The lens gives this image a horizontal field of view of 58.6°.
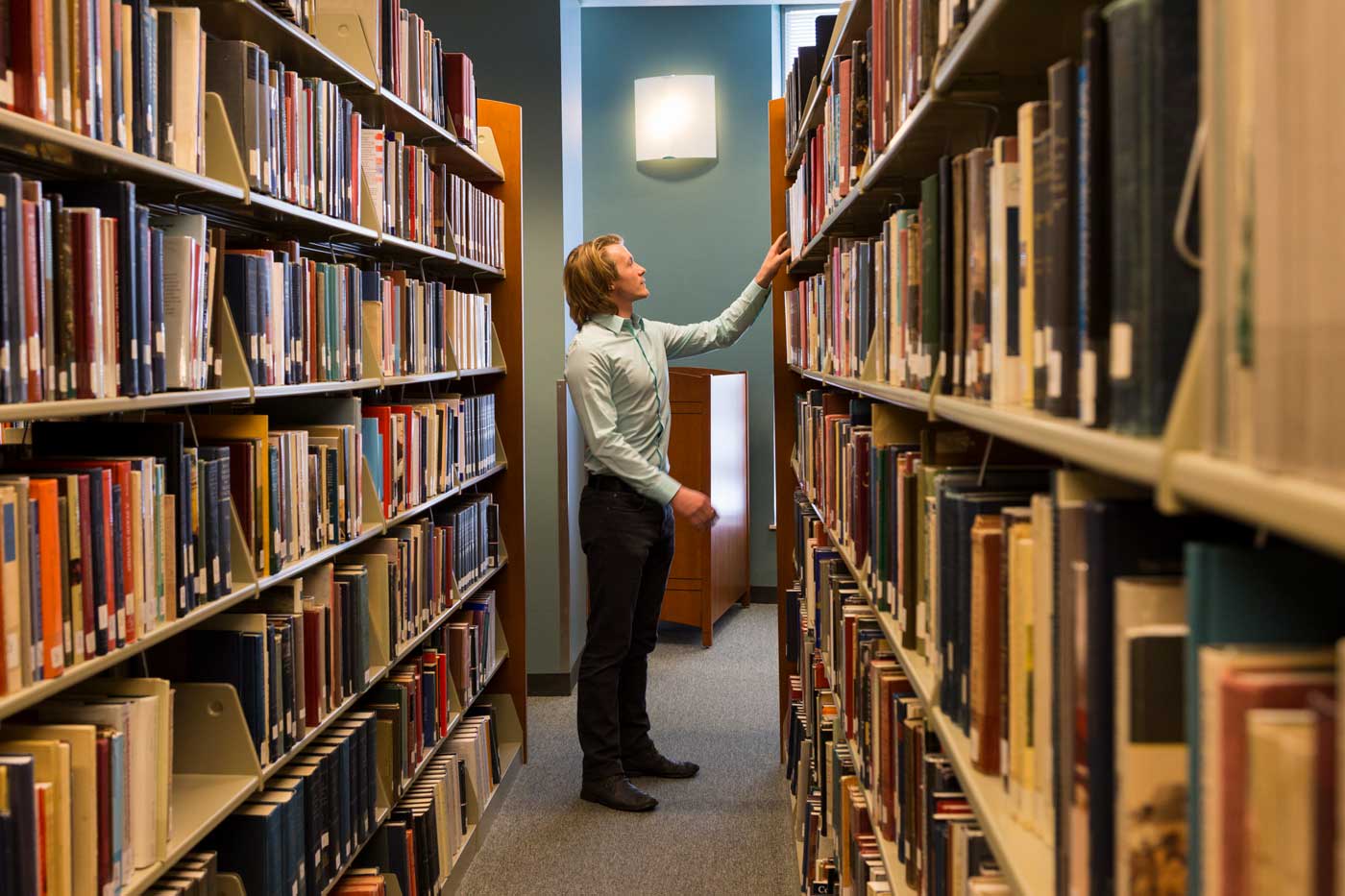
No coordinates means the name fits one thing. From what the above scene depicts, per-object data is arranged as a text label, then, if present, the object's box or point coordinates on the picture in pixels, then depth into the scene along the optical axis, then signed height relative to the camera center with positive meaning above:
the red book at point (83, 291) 1.46 +0.15
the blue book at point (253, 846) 1.99 -0.73
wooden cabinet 5.49 -0.34
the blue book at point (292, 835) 2.07 -0.75
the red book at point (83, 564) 1.46 -0.19
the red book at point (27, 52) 1.38 +0.41
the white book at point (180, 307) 1.74 +0.15
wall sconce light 6.22 +1.49
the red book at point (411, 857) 2.72 -1.02
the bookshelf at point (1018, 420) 0.50 -0.01
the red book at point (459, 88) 3.43 +0.91
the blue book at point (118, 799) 1.52 -0.50
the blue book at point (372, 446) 2.67 -0.08
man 3.46 -0.25
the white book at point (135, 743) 1.56 -0.45
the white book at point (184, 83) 1.75 +0.48
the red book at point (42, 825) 1.37 -0.47
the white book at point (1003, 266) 1.04 +0.12
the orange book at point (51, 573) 1.39 -0.19
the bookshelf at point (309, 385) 1.58 +0.08
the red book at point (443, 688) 3.25 -0.76
